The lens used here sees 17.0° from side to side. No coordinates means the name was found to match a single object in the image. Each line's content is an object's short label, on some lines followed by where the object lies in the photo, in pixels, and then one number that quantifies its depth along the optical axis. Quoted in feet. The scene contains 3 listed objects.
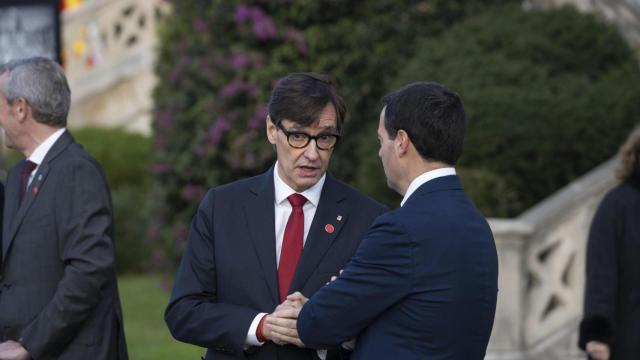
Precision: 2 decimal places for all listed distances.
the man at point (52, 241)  26.64
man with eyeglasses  23.27
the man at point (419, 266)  21.02
